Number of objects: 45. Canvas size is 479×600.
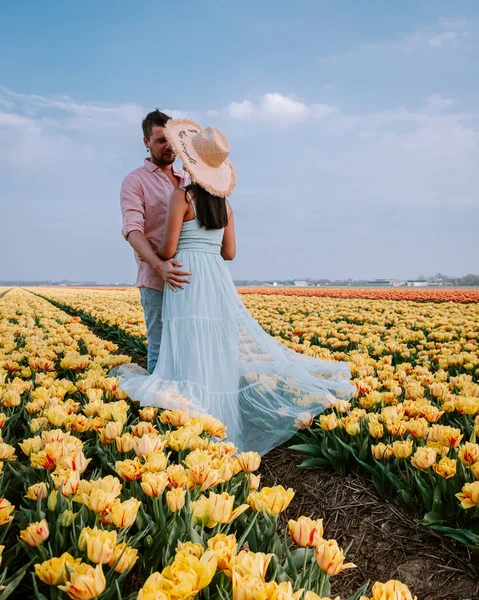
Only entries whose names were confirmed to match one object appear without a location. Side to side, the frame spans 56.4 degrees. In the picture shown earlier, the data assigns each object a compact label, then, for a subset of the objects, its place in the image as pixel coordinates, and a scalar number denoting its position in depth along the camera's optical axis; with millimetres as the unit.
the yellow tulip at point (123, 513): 1357
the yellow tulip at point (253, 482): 1799
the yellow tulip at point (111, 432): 2201
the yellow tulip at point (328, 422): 2594
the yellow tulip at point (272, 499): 1491
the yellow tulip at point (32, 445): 1979
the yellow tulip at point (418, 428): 2350
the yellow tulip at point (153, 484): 1538
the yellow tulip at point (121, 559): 1239
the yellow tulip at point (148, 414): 2533
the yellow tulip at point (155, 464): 1721
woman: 2939
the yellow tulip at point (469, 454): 1930
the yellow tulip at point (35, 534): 1344
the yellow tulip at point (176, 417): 2404
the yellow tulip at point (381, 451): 2285
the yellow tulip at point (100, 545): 1190
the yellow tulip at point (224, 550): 1171
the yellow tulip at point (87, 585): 1066
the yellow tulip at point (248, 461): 1856
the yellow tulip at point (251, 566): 1069
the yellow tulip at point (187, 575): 1029
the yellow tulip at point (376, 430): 2436
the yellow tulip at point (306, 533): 1311
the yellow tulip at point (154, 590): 992
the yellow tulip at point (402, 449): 2157
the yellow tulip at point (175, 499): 1473
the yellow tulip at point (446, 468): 1883
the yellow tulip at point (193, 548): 1214
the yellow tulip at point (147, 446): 1894
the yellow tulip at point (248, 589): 1015
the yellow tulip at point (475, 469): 1815
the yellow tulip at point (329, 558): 1213
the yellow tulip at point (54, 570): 1177
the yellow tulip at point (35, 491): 1678
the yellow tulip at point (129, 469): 1717
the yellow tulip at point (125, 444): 2047
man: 3407
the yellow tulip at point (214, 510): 1397
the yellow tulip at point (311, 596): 1070
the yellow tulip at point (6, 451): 1949
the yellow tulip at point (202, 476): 1670
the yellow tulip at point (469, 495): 1722
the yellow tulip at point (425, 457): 1957
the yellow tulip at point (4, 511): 1448
